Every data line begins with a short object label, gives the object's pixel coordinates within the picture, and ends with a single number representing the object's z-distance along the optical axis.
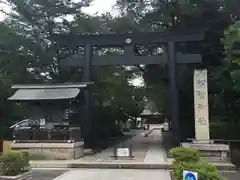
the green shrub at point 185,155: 11.84
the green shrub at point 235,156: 19.35
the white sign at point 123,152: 18.89
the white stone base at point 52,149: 18.89
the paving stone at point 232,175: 13.66
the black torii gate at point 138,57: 21.80
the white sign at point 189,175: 5.94
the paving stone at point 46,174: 13.55
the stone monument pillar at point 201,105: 18.95
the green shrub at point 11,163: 11.76
